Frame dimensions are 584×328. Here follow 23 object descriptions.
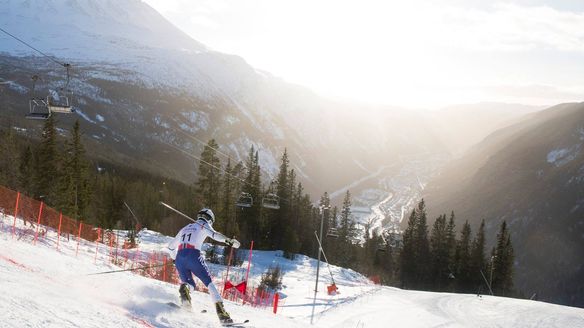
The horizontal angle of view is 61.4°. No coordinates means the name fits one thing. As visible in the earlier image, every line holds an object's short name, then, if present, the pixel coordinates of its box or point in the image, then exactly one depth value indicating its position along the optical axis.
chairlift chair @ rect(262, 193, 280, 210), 43.66
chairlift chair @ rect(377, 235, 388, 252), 108.84
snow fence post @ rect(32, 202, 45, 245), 18.93
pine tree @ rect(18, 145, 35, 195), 54.35
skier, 11.00
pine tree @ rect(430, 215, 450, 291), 90.06
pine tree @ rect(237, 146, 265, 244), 76.12
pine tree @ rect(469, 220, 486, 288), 86.68
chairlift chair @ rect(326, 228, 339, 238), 51.63
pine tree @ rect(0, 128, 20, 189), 48.59
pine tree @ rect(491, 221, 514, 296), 85.06
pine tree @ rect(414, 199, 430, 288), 91.38
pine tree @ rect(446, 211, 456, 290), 89.81
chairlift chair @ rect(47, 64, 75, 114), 21.52
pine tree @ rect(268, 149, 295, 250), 77.12
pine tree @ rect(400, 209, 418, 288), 92.38
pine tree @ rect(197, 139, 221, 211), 62.50
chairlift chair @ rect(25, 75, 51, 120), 20.94
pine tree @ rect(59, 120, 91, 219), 53.94
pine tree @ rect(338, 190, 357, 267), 94.10
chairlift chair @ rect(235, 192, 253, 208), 43.94
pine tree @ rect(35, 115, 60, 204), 53.38
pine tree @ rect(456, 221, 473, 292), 87.56
